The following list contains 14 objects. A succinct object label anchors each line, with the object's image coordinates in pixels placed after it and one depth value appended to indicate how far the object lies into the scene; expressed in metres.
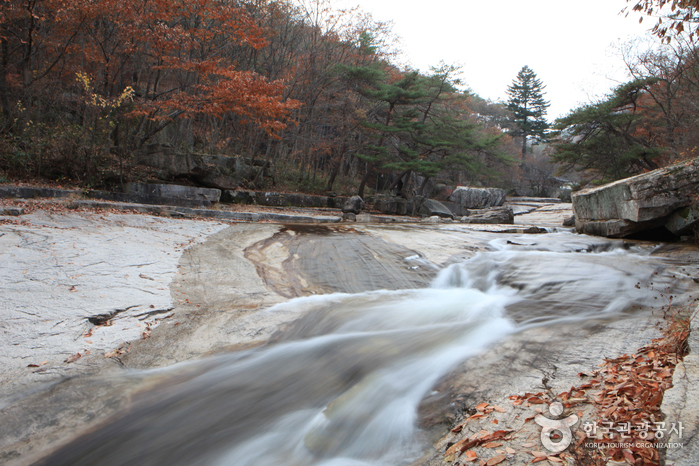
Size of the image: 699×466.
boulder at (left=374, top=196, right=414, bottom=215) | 18.94
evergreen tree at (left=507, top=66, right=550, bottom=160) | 48.22
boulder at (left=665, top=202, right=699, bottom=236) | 7.59
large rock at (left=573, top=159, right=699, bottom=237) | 7.70
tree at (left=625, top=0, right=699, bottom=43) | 4.83
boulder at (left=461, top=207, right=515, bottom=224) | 15.43
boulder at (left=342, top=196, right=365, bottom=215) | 16.19
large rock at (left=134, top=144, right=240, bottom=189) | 13.09
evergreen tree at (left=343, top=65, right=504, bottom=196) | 17.80
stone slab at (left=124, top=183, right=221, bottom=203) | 11.81
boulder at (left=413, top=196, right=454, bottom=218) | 18.71
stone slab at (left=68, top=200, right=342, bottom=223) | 9.02
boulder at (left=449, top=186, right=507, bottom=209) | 25.33
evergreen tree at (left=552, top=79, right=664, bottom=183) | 17.20
